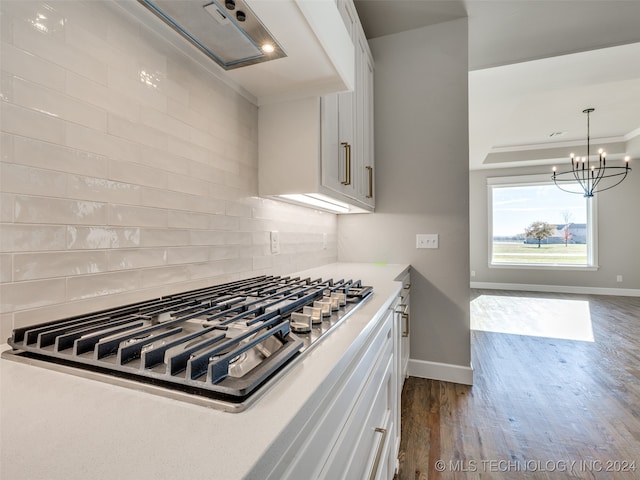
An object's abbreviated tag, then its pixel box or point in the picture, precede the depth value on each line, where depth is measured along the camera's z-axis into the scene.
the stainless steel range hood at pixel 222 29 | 0.85
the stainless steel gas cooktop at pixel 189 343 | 0.45
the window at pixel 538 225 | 6.04
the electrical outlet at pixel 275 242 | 1.67
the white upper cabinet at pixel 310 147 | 1.41
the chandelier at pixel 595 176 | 5.54
